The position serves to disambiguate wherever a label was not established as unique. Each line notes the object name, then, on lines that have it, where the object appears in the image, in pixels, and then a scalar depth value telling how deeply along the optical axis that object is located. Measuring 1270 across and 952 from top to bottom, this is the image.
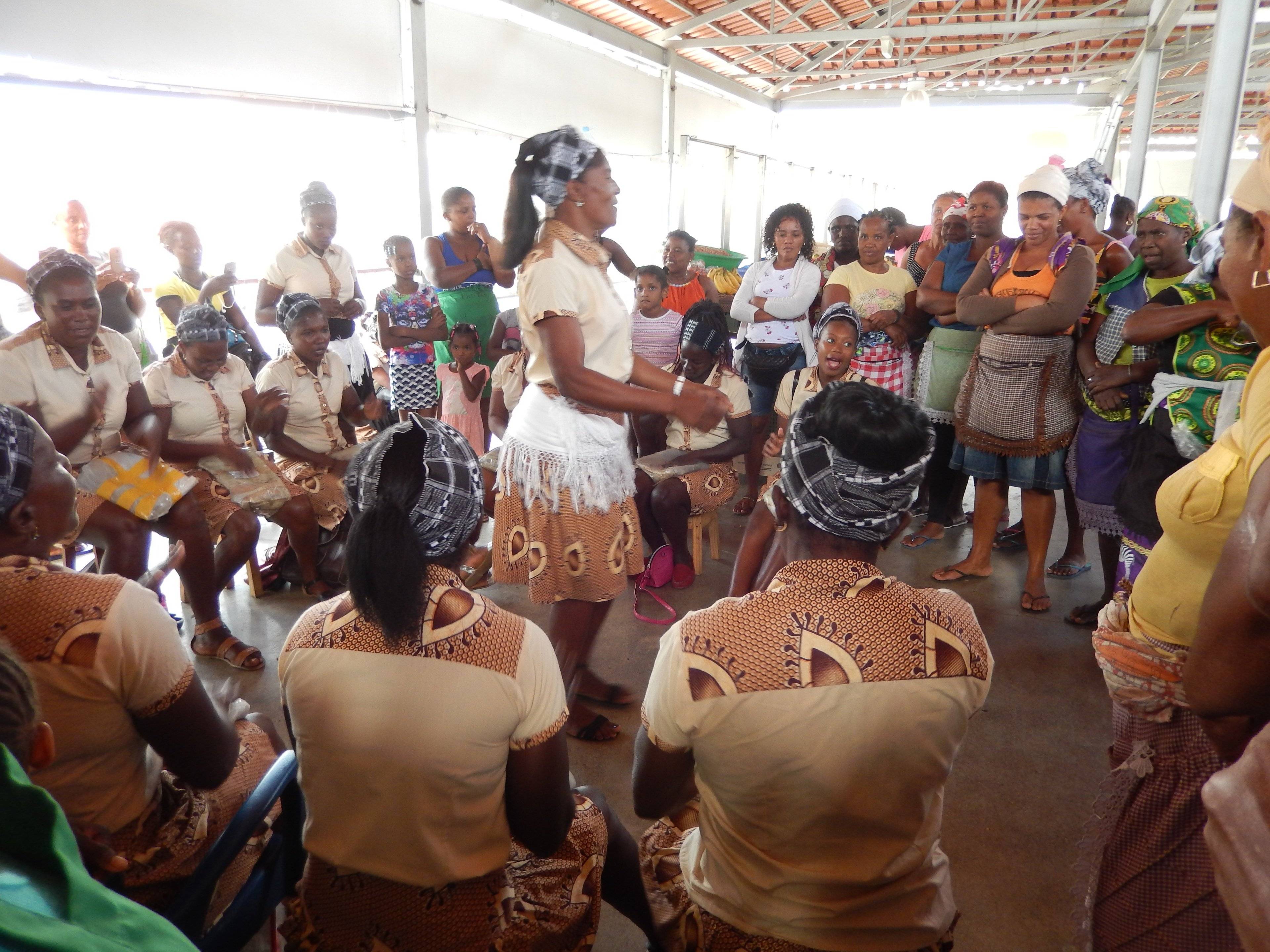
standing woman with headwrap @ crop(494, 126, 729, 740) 2.07
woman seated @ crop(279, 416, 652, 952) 1.19
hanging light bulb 7.50
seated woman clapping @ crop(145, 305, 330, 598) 3.12
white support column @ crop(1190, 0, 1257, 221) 4.82
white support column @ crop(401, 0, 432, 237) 6.45
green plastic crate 7.71
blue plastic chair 1.32
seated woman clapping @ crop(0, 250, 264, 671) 2.66
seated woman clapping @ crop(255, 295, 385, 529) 3.45
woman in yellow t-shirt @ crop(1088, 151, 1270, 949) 1.12
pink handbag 3.67
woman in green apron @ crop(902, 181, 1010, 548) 3.76
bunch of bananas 6.95
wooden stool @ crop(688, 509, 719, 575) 3.78
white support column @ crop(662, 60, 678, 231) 10.96
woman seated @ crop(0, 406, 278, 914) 1.23
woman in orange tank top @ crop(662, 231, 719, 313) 5.27
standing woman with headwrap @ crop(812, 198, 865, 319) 4.79
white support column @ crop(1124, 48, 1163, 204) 9.27
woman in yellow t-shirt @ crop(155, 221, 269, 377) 4.42
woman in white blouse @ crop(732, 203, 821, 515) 4.43
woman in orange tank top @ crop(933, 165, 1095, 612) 3.17
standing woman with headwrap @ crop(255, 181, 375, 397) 4.27
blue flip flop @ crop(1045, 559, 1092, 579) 3.80
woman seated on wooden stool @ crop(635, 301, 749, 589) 3.70
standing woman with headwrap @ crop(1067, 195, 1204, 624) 2.94
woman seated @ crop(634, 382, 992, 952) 1.13
